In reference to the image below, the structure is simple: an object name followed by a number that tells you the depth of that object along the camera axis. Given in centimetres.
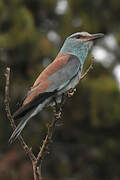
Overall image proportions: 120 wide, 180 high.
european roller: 1020
